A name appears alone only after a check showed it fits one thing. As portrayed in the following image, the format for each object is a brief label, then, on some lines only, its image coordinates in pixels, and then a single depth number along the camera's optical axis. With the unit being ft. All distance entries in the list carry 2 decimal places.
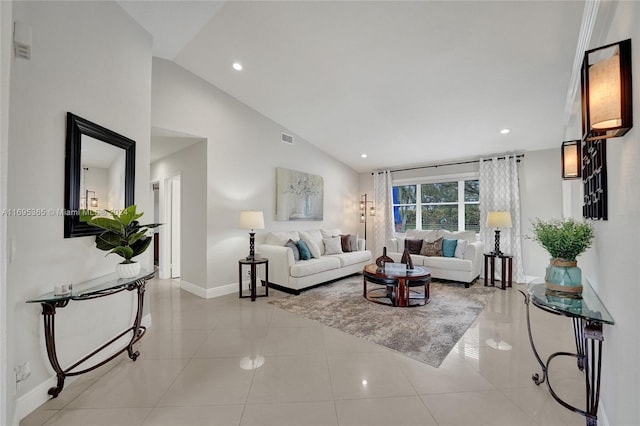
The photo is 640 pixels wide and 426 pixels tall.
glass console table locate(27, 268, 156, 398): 5.72
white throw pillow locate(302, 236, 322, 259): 15.72
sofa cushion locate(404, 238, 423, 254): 17.79
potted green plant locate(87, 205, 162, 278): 6.98
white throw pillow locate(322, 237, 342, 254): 17.38
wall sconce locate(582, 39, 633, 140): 3.74
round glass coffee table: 11.75
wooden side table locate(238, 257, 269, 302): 13.14
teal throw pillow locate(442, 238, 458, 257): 16.51
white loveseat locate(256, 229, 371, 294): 13.82
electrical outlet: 5.33
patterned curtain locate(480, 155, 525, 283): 16.81
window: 19.26
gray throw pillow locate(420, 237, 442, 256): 16.90
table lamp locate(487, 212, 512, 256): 15.52
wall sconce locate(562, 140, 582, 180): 7.98
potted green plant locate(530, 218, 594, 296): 5.64
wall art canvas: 17.02
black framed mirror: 6.62
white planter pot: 7.18
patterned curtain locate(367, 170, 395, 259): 22.62
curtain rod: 17.06
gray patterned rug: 8.42
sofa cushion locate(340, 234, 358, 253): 18.62
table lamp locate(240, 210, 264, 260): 13.69
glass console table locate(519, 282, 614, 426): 4.58
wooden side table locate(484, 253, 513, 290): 15.05
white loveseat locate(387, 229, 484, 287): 15.42
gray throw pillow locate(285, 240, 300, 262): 14.90
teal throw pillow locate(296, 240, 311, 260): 15.21
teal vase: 5.65
